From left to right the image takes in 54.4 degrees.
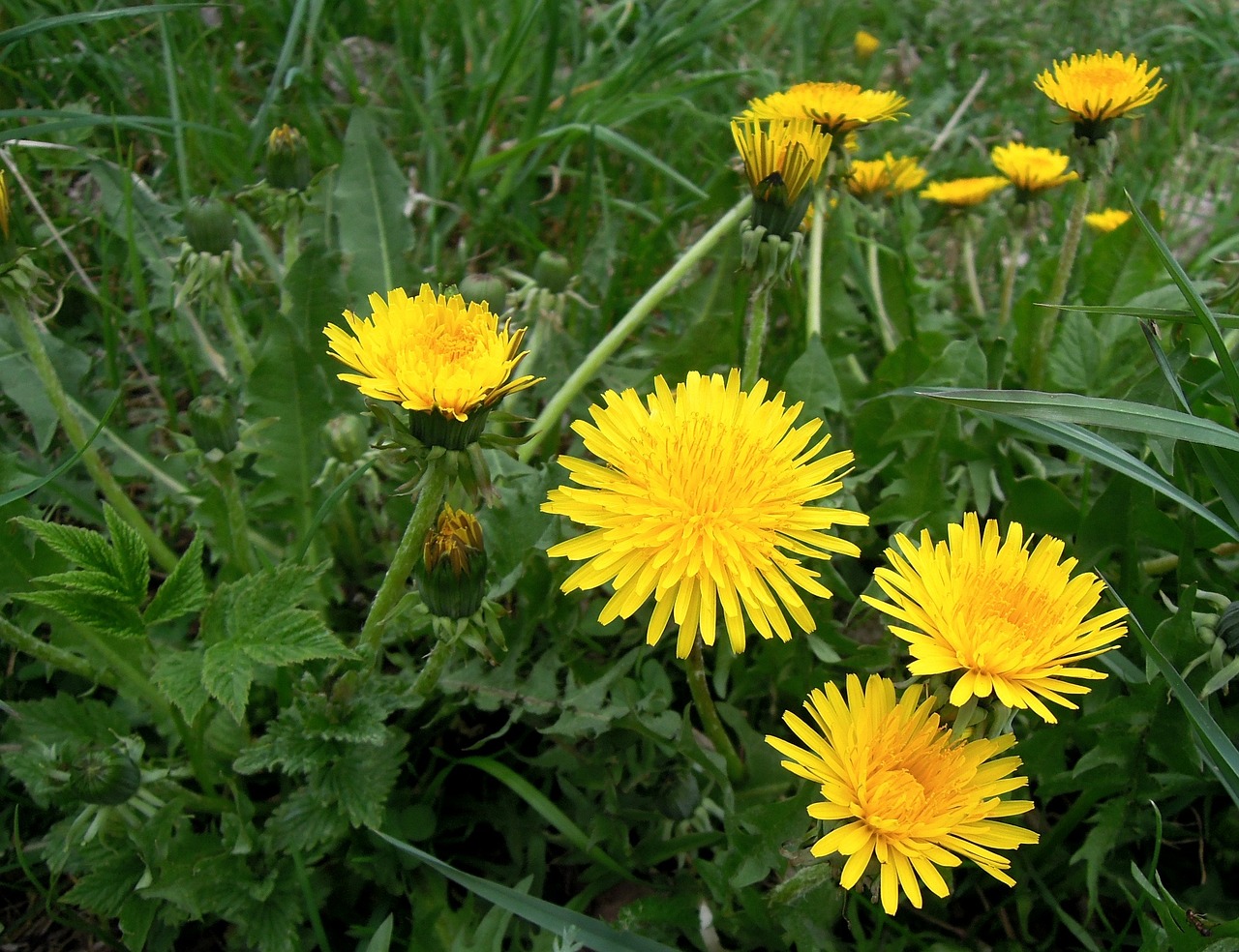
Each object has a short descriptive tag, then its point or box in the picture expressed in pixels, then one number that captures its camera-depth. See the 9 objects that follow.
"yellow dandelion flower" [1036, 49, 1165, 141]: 0.24
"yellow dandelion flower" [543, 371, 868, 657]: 0.17
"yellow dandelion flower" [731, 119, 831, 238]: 0.21
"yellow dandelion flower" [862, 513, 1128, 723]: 0.16
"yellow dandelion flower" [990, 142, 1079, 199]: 0.29
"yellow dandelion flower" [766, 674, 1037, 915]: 0.16
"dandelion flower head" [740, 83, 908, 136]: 0.24
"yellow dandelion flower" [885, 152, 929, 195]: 0.31
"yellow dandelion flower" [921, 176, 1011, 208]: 0.31
